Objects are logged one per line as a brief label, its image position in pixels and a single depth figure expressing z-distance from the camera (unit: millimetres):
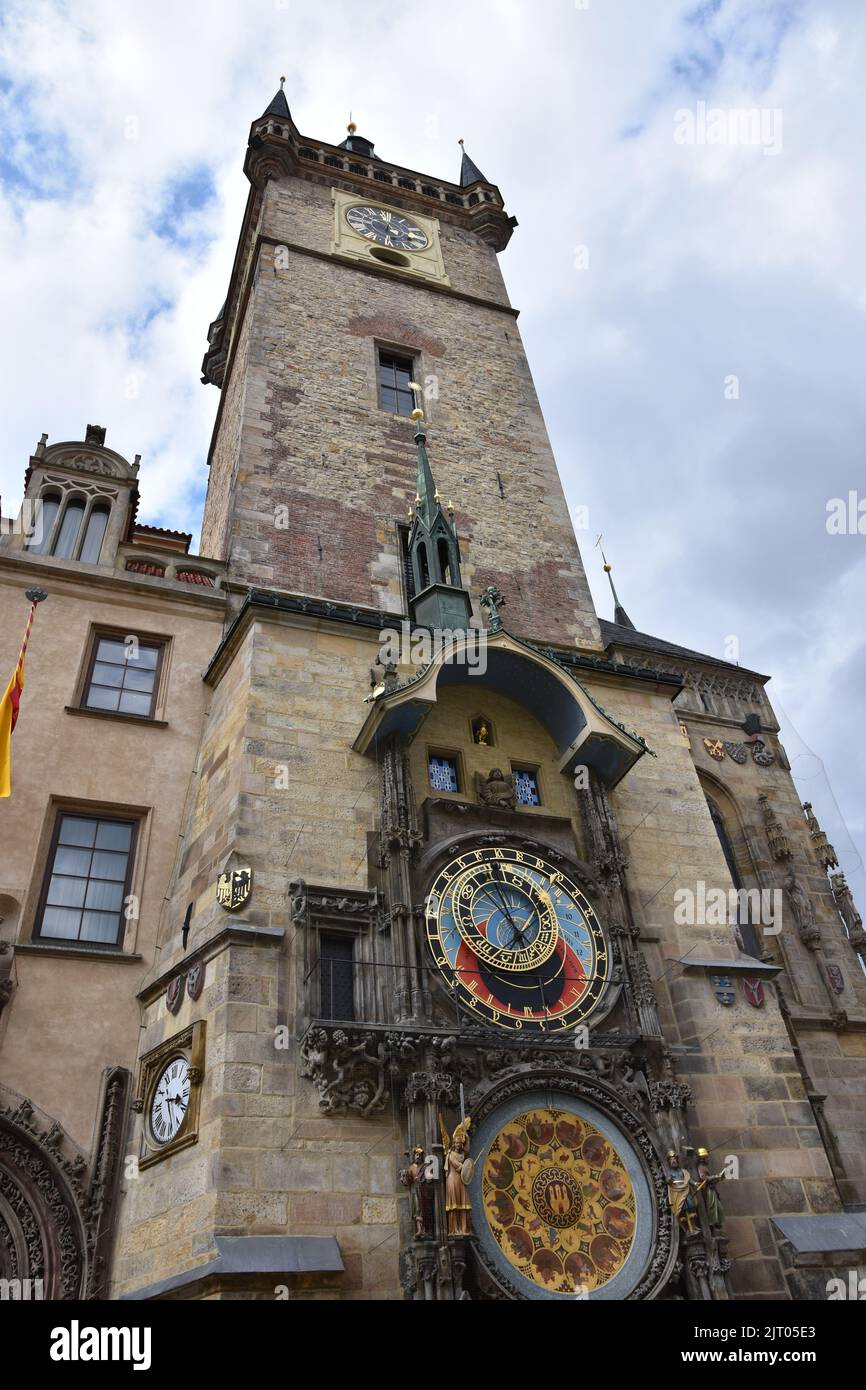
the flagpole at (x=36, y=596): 12125
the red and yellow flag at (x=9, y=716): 10203
